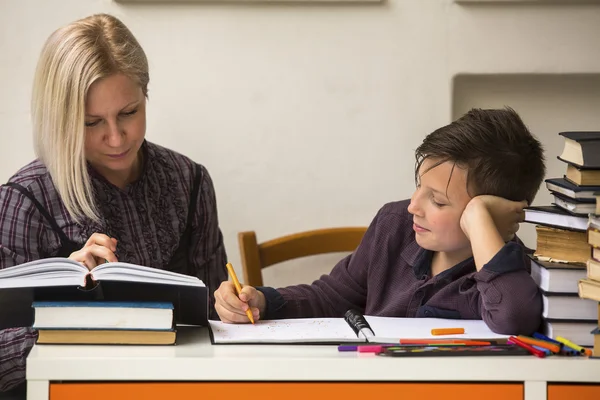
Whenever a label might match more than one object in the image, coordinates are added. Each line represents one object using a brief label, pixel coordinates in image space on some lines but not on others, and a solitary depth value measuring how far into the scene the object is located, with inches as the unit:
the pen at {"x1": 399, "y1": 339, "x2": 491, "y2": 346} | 118.7
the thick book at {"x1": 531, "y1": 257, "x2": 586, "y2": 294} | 120.5
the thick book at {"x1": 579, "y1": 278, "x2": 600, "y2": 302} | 118.1
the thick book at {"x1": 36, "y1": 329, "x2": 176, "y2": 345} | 118.5
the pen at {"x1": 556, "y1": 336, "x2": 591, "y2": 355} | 118.1
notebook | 120.0
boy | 127.2
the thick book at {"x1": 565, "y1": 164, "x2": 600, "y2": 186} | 120.3
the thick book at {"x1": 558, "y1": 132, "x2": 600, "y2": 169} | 119.9
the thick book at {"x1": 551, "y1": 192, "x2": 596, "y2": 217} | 120.0
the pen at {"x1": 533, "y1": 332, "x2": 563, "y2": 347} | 119.0
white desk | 115.2
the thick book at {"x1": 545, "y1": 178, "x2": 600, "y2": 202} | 120.0
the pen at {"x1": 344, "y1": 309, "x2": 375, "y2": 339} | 121.3
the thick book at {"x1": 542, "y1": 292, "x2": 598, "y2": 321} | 120.6
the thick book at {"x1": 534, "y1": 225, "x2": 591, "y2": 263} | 121.2
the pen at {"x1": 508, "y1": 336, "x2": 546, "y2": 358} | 117.0
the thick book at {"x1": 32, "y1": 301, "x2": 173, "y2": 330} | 118.5
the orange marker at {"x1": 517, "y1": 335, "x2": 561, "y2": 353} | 117.8
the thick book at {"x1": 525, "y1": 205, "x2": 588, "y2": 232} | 120.5
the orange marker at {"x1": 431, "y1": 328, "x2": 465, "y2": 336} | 122.1
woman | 140.0
